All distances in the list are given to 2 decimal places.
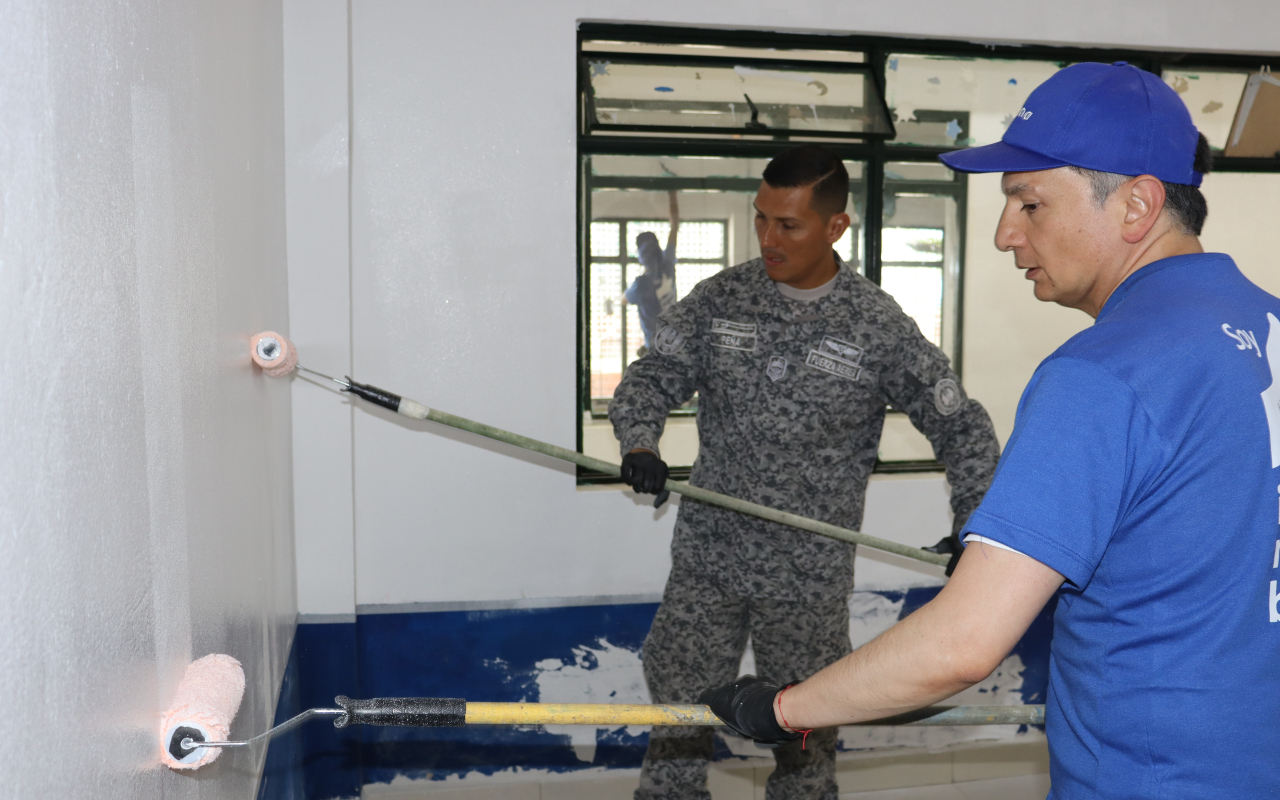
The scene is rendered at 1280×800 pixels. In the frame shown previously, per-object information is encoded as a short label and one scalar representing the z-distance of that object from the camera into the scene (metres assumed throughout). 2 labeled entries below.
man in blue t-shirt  0.90
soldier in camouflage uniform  2.25
